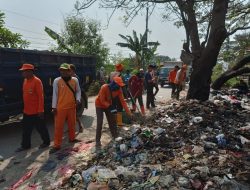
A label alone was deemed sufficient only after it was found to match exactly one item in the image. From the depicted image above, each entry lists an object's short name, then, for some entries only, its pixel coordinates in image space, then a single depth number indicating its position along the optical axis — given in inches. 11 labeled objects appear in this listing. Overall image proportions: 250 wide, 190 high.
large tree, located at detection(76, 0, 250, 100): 196.3
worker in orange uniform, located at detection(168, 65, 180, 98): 312.0
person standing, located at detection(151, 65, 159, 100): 258.8
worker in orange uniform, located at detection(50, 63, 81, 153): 142.3
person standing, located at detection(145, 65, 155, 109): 250.7
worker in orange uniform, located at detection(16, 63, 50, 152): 145.3
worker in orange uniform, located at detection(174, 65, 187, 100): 296.6
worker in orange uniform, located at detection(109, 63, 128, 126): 155.4
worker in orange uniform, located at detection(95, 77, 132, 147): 141.0
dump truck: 164.8
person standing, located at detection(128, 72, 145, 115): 231.7
